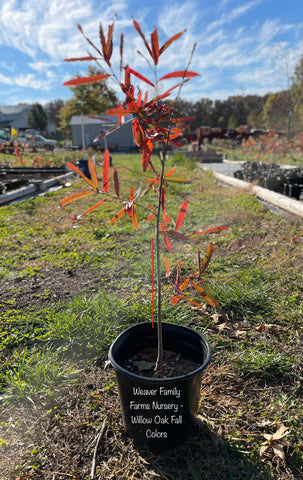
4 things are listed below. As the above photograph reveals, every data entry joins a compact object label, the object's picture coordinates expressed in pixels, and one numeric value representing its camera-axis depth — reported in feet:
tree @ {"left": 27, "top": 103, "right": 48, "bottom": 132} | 205.77
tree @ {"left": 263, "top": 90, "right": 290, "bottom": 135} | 96.48
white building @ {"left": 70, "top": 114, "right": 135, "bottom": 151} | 119.03
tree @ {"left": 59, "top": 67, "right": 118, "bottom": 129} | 119.24
